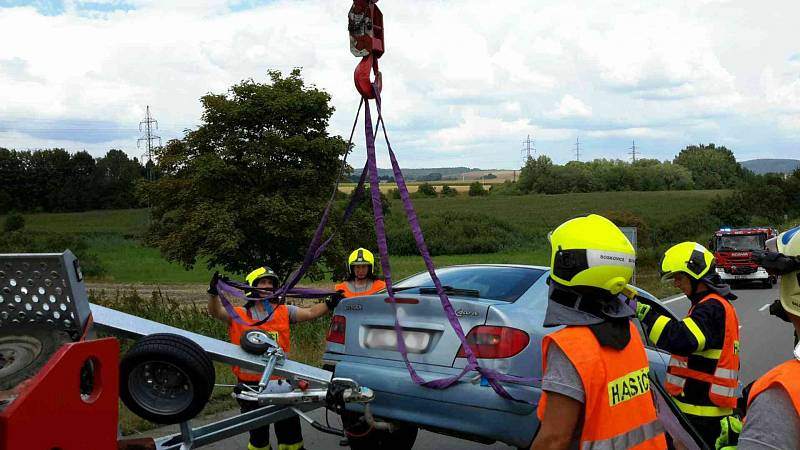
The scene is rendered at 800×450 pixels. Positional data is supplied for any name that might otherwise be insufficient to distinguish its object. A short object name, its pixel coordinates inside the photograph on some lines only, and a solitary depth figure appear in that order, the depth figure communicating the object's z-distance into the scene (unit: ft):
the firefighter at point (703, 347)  15.02
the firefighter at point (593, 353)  8.07
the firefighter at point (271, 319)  17.97
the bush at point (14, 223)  167.40
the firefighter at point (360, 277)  24.79
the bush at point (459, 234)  212.64
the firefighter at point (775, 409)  6.29
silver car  15.12
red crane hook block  14.49
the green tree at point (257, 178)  59.00
